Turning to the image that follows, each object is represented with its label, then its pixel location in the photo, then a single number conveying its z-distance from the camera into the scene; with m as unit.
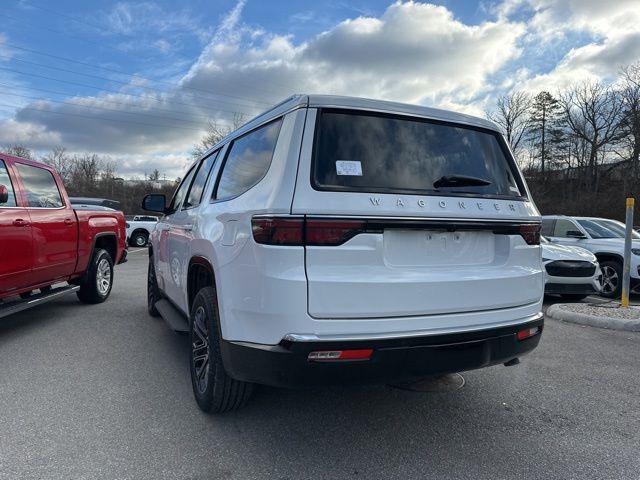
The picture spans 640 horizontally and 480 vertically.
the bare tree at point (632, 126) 33.91
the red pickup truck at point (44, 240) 4.66
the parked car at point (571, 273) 7.62
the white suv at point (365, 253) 2.30
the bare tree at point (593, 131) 39.06
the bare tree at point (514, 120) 46.06
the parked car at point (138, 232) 22.86
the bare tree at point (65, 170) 55.71
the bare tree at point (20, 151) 49.16
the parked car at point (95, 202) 15.23
